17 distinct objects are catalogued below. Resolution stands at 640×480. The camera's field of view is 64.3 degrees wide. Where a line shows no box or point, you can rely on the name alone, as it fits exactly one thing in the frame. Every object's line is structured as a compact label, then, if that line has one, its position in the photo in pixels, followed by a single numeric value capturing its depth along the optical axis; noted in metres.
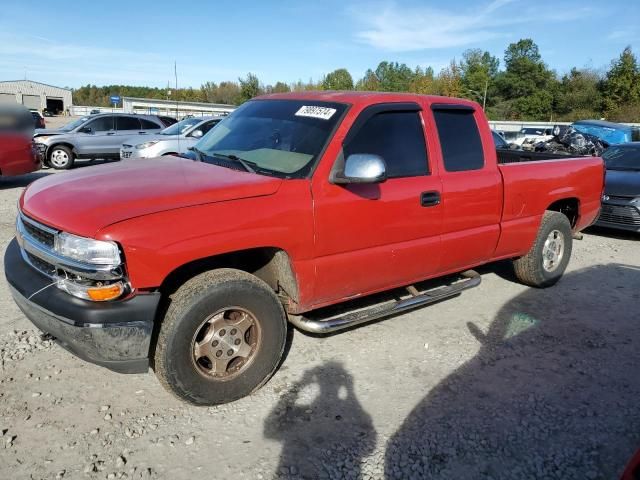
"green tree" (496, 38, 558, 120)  69.88
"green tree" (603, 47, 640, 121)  57.34
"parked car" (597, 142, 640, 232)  8.09
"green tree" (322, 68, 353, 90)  81.94
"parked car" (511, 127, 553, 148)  24.92
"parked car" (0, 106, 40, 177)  10.15
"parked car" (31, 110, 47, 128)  15.88
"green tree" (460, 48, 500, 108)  76.54
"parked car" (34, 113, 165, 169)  14.62
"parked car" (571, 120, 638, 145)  19.81
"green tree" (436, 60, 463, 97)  75.12
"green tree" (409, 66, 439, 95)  77.62
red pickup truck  2.77
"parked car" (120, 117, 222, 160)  11.62
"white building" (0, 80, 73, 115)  80.94
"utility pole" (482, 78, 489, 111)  70.94
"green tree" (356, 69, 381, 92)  85.41
